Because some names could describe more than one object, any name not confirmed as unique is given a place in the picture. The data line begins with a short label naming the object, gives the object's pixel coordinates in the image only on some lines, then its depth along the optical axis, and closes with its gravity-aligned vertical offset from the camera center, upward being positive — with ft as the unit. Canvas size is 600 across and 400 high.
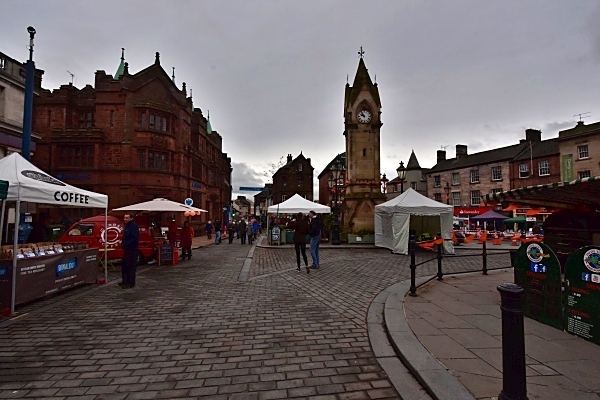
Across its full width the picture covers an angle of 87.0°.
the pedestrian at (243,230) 73.41 -3.45
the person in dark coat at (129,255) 25.00 -3.16
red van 34.99 -2.02
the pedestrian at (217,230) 74.02 -3.47
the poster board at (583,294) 12.79 -3.28
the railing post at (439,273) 25.33 -4.80
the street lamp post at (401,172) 61.77 +8.58
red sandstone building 78.18 +19.78
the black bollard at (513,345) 8.25 -3.44
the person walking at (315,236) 33.32 -2.21
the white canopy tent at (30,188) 19.15 +1.77
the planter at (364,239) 61.26 -4.59
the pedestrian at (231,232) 74.77 -4.00
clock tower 64.64 +14.54
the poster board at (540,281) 14.71 -3.25
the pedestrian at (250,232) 74.53 -4.18
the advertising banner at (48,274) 18.79 -4.08
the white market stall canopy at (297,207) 62.54 +1.66
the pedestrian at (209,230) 92.12 -4.34
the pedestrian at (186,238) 42.59 -3.11
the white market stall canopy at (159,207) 41.42 +1.12
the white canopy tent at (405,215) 47.06 +0.06
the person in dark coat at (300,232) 33.00 -1.76
